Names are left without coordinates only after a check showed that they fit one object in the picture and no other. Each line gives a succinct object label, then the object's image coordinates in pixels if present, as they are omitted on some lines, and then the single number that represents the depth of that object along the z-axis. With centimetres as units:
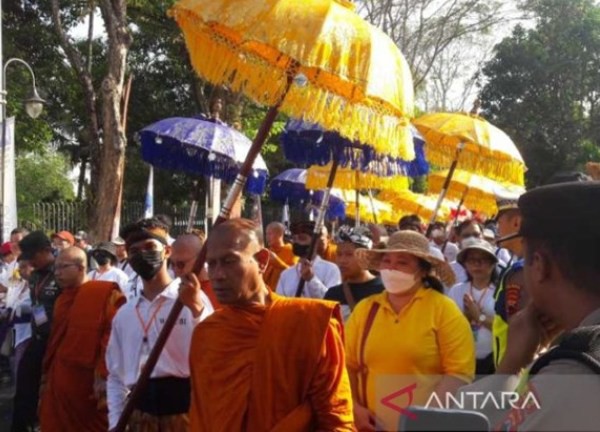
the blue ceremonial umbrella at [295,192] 1294
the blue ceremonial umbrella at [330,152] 581
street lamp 1259
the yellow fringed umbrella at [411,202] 1468
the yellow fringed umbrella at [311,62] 384
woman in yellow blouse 404
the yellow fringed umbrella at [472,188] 1154
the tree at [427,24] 2262
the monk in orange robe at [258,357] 318
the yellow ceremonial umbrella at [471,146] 779
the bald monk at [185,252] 520
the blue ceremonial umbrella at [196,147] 746
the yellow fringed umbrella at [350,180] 817
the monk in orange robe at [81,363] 545
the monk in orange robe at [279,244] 918
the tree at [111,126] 1444
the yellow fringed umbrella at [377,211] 1595
